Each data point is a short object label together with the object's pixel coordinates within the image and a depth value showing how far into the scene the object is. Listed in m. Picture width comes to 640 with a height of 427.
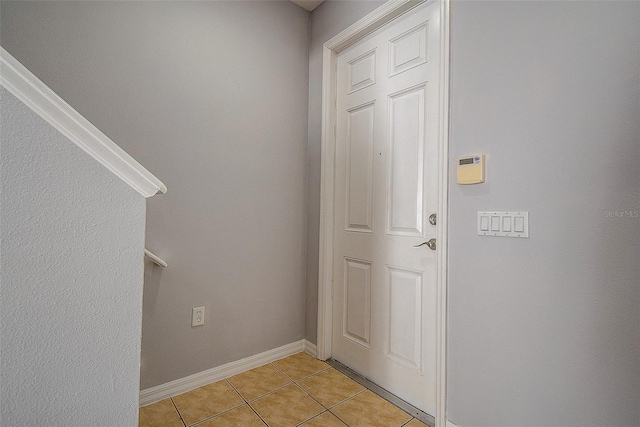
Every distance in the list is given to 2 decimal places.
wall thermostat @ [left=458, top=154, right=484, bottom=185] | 1.33
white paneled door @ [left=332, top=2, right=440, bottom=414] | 1.62
